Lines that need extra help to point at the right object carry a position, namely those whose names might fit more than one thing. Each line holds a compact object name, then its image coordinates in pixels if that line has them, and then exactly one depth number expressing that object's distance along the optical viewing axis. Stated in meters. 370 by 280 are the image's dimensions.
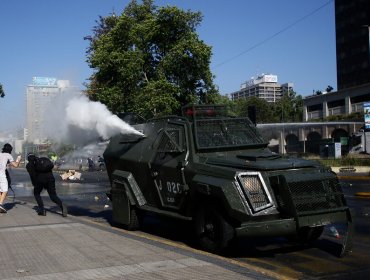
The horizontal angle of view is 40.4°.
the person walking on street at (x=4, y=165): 11.71
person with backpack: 11.30
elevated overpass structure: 64.90
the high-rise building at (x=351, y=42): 101.88
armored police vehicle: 6.93
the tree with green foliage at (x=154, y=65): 24.67
